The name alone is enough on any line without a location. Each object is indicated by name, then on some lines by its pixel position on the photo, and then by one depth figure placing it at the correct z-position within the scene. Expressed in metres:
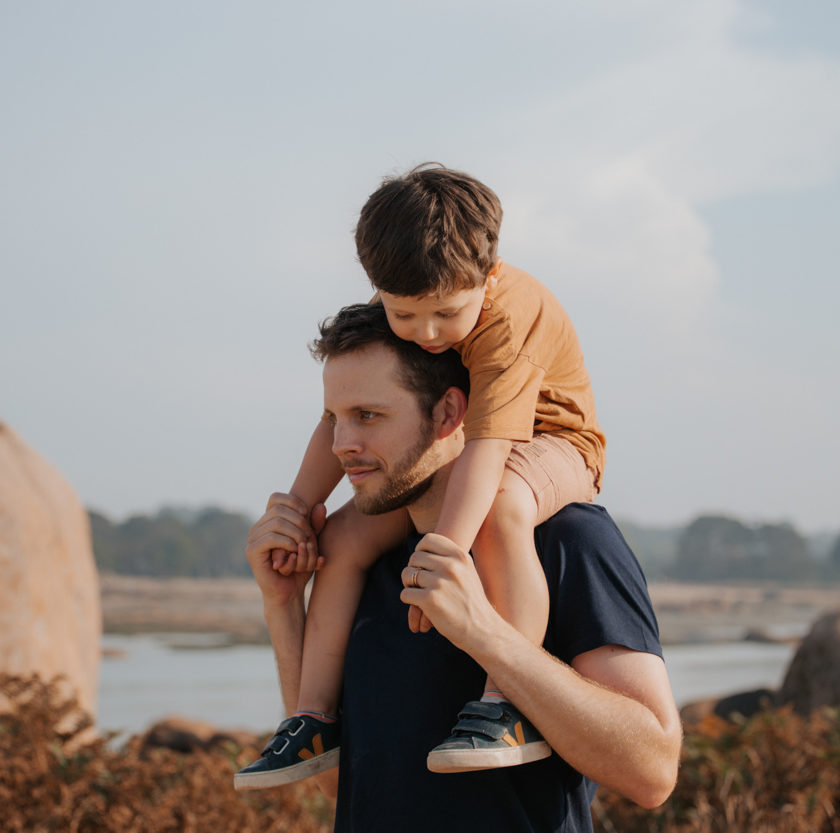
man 2.09
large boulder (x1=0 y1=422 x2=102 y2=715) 7.29
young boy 2.23
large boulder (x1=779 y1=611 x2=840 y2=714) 7.90
